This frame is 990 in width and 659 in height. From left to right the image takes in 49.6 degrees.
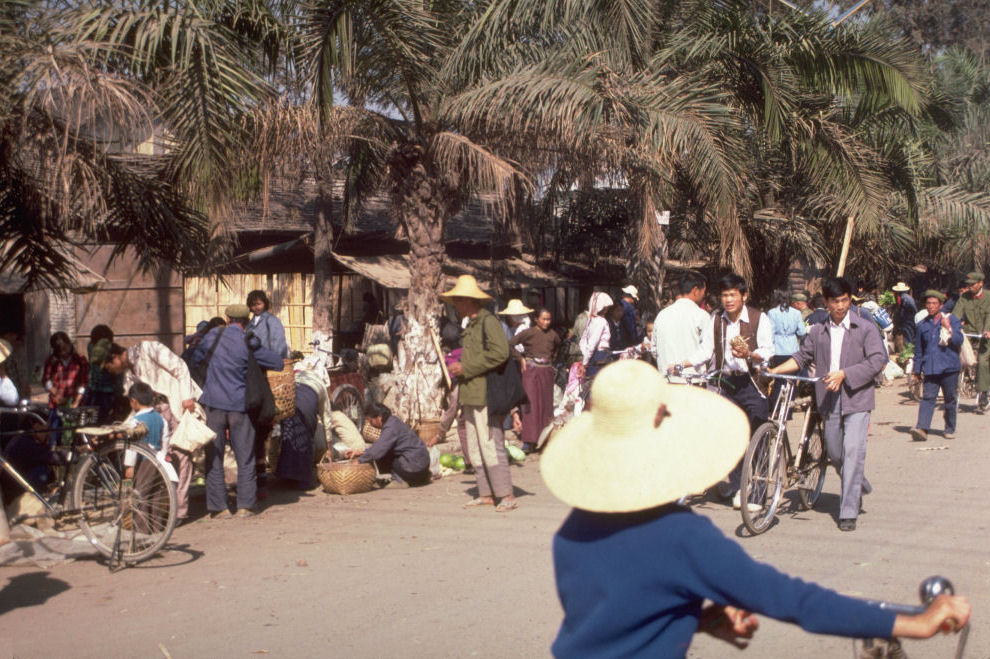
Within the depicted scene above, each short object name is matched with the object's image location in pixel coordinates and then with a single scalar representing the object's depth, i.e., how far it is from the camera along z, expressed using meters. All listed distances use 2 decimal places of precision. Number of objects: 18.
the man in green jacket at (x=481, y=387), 8.66
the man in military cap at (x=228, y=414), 8.73
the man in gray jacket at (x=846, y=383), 7.67
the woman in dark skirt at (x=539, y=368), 12.45
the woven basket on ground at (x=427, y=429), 12.22
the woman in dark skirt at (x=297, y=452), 10.02
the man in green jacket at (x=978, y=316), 14.70
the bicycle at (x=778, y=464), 7.47
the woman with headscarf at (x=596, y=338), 12.95
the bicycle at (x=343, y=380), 13.12
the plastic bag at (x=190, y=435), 8.41
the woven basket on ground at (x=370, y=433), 11.91
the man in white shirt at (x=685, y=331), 8.66
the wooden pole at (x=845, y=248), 14.51
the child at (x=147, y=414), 8.34
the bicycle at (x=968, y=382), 17.02
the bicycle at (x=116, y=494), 7.04
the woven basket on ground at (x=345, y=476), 9.73
